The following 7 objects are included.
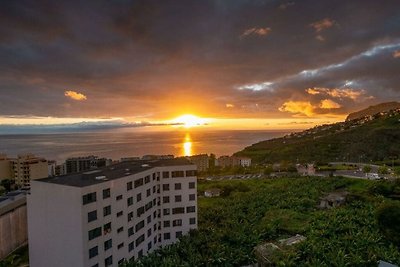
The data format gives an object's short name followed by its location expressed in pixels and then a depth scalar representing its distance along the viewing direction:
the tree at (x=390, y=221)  32.94
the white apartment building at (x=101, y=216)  24.88
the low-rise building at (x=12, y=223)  34.03
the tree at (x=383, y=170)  66.56
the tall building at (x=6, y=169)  82.75
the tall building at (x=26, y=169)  81.12
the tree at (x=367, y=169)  71.03
